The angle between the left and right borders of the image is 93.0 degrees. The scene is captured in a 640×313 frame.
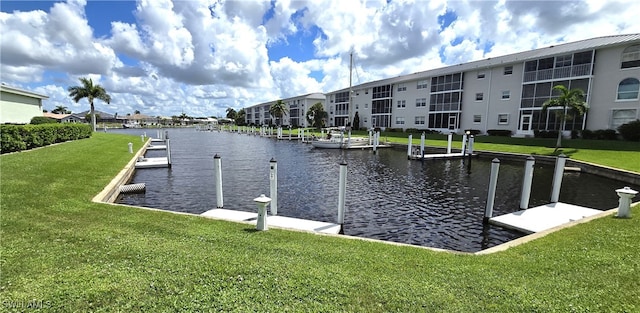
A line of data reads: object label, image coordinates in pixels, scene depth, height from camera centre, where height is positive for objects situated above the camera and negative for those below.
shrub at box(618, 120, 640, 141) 26.44 -0.14
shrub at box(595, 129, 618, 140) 28.31 -0.50
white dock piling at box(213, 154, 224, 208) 10.22 -2.04
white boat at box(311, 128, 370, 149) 36.30 -2.35
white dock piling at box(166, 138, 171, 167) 19.70 -2.44
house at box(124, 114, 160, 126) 164.35 +0.05
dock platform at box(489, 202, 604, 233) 8.86 -2.82
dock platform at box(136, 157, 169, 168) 19.09 -2.80
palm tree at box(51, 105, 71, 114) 125.94 +3.09
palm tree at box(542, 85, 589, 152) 25.61 +2.08
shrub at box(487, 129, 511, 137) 37.50 -0.70
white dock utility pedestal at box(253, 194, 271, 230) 6.62 -2.06
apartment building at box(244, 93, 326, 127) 89.44 +4.37
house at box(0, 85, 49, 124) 24.73 +1.08
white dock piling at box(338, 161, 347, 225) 8.79 -1.98
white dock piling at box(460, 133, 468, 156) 26.58 -1.87
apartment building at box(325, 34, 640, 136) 29.11 +4.68
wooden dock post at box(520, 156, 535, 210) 10.60 -2.10
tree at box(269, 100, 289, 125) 83.40 +3.54
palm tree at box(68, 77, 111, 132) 52.06 +4.56
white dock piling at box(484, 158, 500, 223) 9.74 -2.03
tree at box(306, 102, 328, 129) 73.07 +1.91
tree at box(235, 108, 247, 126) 141.50 +1.76
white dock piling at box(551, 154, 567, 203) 11.03 -1.79
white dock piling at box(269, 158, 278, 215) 8.98 -1.92
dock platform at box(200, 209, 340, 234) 8.18 -2.79
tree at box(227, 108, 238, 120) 170.05 +4.52
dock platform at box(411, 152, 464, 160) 25.95 -2.67
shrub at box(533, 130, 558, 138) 32.41 -0.64
